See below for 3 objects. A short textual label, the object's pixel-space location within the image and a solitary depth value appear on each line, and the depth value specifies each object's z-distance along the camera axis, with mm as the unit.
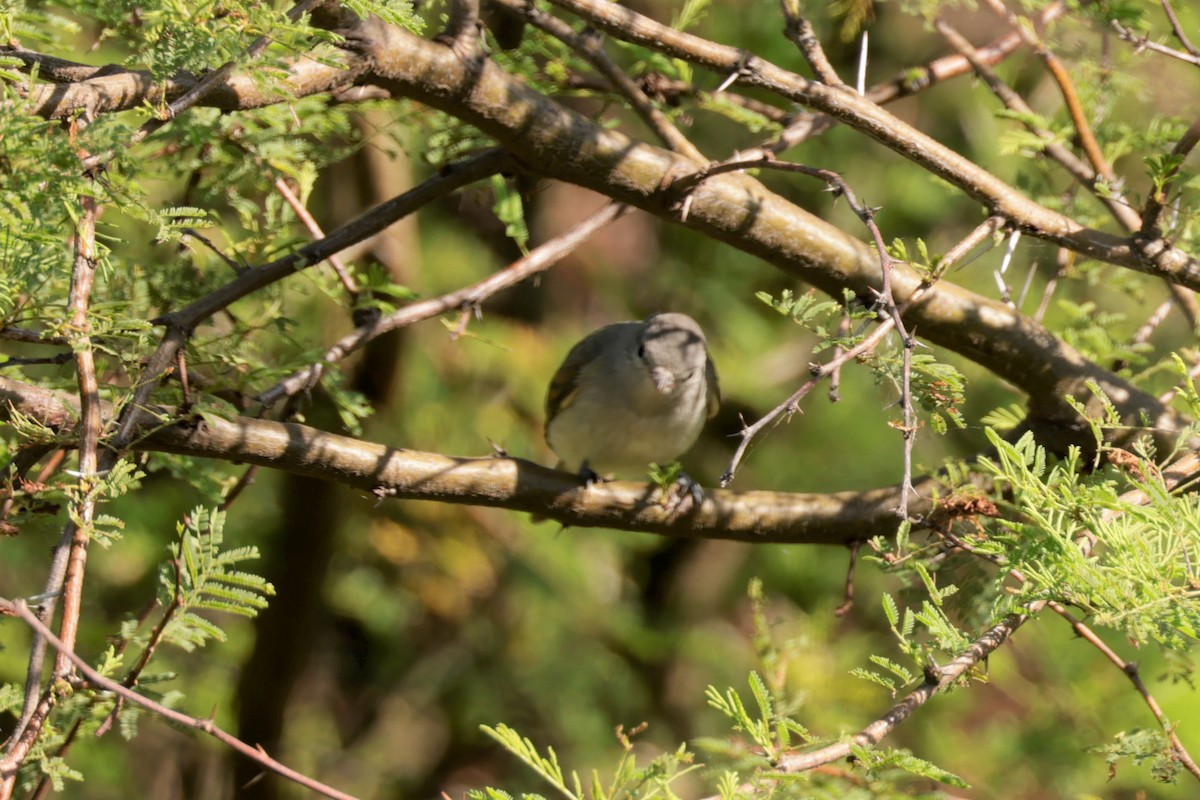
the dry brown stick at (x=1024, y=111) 7035
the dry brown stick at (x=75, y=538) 3707
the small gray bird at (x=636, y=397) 8234
